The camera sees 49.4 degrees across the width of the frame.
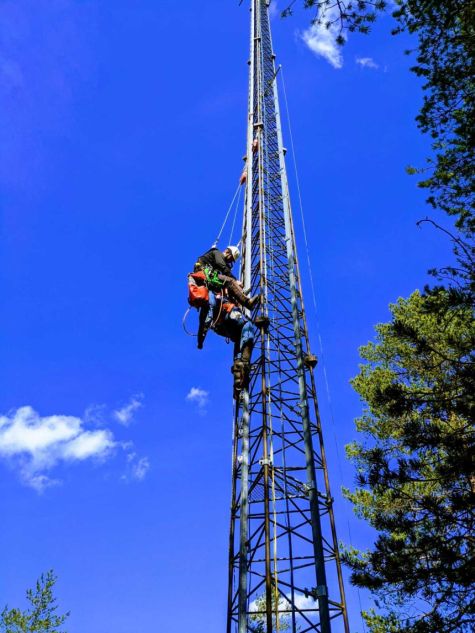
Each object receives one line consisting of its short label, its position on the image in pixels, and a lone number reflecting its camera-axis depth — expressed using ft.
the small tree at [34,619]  51.44
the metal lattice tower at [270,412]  20.38
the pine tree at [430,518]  13.80
